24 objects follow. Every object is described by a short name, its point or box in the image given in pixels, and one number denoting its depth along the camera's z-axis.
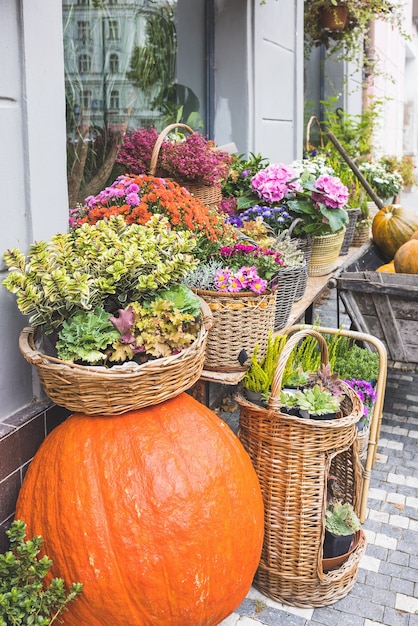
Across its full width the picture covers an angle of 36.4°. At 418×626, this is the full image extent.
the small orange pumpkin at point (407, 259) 4.17
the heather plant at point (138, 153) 3.76
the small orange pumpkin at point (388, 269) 4.53
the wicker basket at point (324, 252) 4.45
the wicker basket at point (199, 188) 3.42
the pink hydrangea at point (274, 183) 4.11
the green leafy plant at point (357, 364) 3.72
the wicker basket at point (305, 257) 3.73
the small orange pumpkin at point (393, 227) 5.20
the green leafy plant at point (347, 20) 6.95
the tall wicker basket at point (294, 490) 2.50
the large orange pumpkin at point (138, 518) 2.10
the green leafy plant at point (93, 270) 2.16
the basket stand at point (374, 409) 2.96
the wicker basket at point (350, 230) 5.28
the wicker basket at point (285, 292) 3.38
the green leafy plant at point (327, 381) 2.75
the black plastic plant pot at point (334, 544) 2.65
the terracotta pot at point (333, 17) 6.99
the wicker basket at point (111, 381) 2.07
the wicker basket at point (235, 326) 2.77
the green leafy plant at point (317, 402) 2.56
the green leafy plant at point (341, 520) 2.66
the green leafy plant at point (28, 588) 1.95
